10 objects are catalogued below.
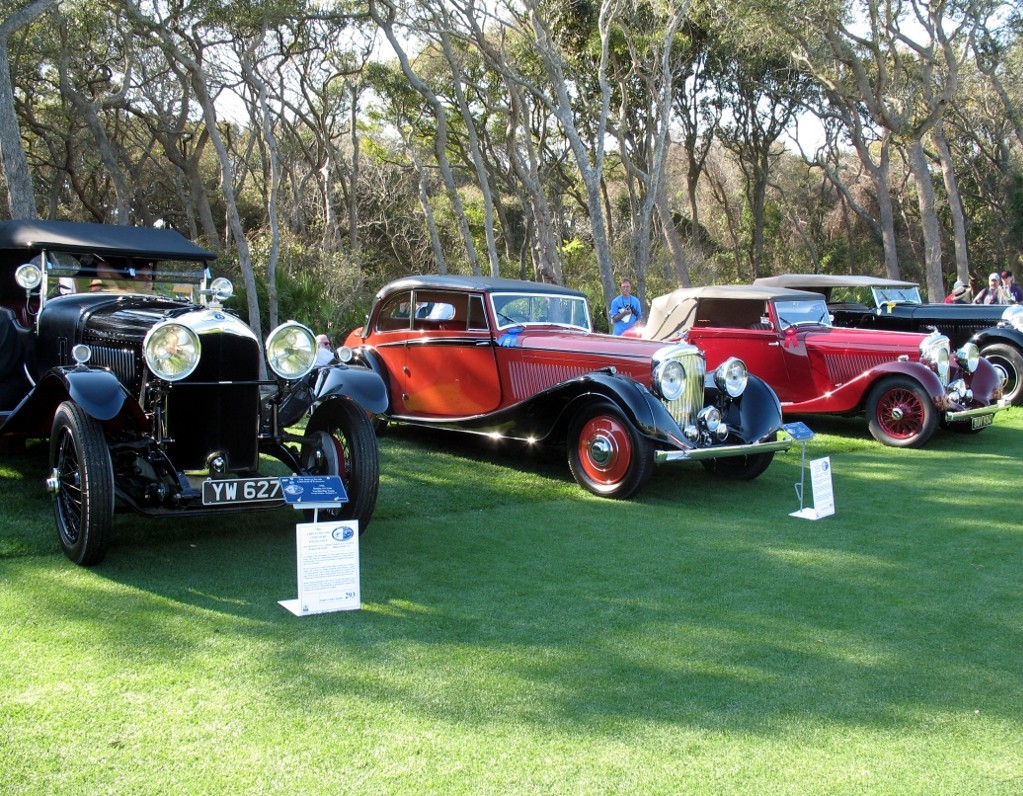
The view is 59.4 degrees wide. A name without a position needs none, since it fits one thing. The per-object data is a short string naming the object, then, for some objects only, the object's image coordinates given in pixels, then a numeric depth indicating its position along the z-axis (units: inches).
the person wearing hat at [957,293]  589.0
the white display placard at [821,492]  243.9
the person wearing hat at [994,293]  565.3
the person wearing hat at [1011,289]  561.3
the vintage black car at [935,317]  463.5
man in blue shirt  459.5
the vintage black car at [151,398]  183.2
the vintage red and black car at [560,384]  263.4
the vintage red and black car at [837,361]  360.2
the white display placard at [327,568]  161.3
